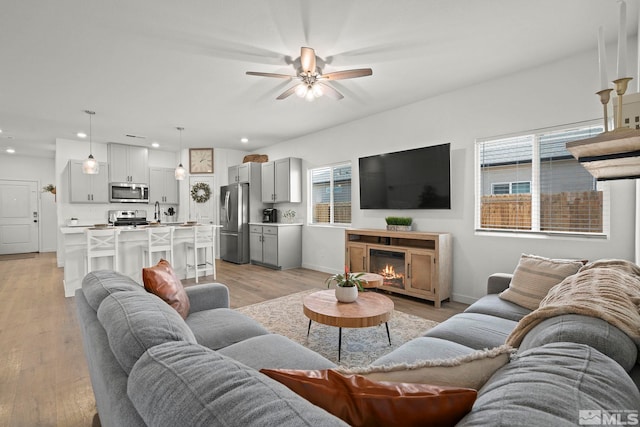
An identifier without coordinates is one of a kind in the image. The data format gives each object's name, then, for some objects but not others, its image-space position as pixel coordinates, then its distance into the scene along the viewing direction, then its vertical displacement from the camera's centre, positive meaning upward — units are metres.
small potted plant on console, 4.40 -0.18
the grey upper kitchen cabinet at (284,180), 6.28 +0.68
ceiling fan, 2.87 +1.33
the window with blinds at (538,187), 3.12 +0.26
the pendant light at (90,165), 4.75 +0.76
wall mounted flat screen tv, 4.08 +0.47
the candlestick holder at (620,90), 0.99 +0.39
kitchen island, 4.45 -0.64
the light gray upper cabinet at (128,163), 7.00 +1.18
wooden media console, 3.84 -0.68
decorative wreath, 7.58 +0.52
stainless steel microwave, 7.06 +0.50
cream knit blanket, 1.07 -0.38
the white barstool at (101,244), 4.32 -0.46
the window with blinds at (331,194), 5.59 +0.34
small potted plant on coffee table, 2.59 -0.65
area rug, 2.55 -1.18
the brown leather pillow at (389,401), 0.67 -0.43
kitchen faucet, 7.68 +0.05
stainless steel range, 7.14 -0.11
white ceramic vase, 2.59 -0.70
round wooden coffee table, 2.24 -0.78
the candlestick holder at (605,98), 1.02 +0.38
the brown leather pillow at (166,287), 1.94 -0.48
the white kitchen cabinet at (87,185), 6.54 +0.63
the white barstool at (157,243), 4.89 -0.49
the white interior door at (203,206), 7.67 +0.17
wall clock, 7.59 +1.31
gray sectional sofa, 0.58 -0.38
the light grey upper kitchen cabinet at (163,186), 7.61 +0.69
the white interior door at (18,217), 8.08 -0.07
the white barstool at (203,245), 5.31 -0.57
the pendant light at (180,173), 5.67 +0.75
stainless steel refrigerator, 6.84 -0.22
